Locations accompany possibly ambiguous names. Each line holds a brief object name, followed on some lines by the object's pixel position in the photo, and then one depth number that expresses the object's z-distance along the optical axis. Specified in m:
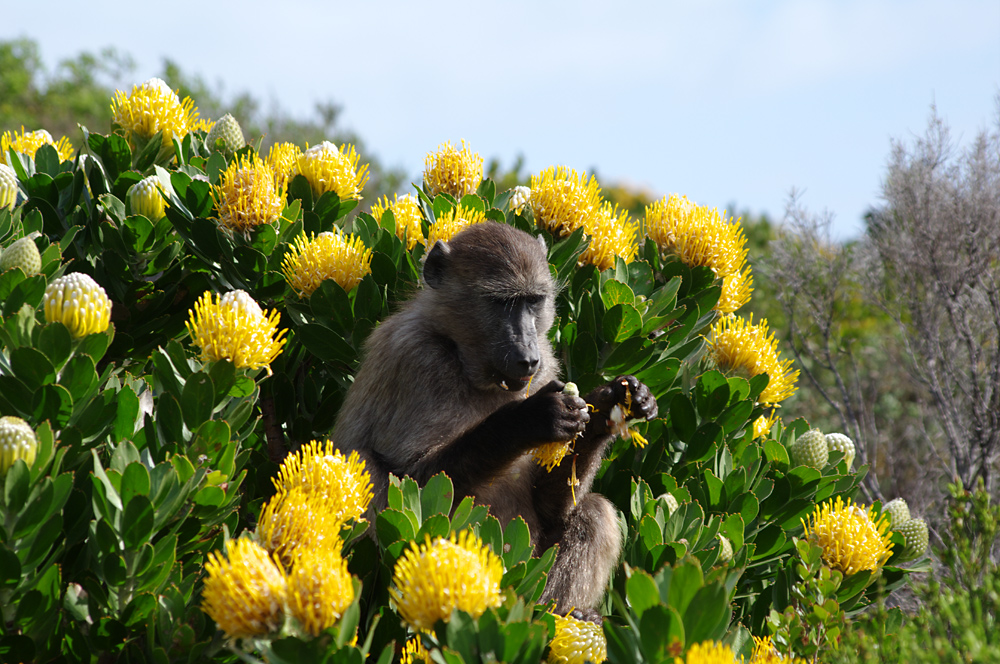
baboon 6.34
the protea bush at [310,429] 4.07
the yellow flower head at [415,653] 4.40
